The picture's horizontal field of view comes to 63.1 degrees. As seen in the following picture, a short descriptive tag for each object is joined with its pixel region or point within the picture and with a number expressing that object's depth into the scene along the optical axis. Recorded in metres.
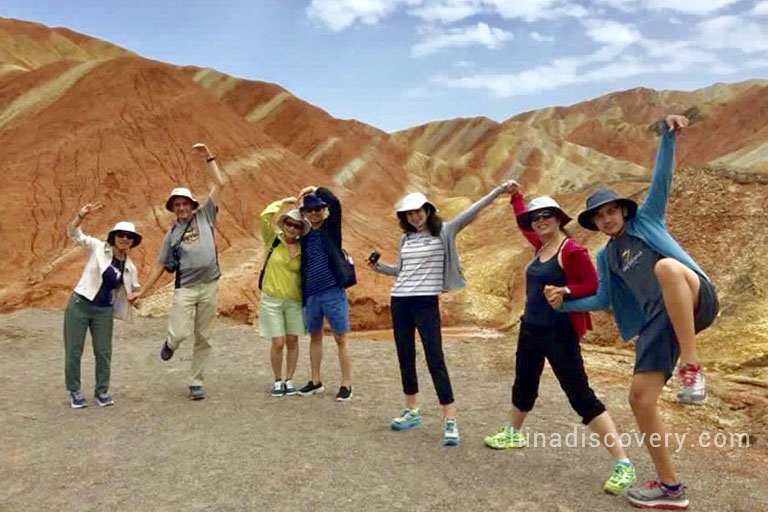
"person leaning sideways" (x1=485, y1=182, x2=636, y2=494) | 3.94
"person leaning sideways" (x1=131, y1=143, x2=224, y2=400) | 6.15
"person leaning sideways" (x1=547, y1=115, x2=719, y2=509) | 3.18
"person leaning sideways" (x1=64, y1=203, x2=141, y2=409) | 5.94
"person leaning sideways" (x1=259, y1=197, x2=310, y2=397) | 6.17
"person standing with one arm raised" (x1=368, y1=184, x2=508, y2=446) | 4.82
